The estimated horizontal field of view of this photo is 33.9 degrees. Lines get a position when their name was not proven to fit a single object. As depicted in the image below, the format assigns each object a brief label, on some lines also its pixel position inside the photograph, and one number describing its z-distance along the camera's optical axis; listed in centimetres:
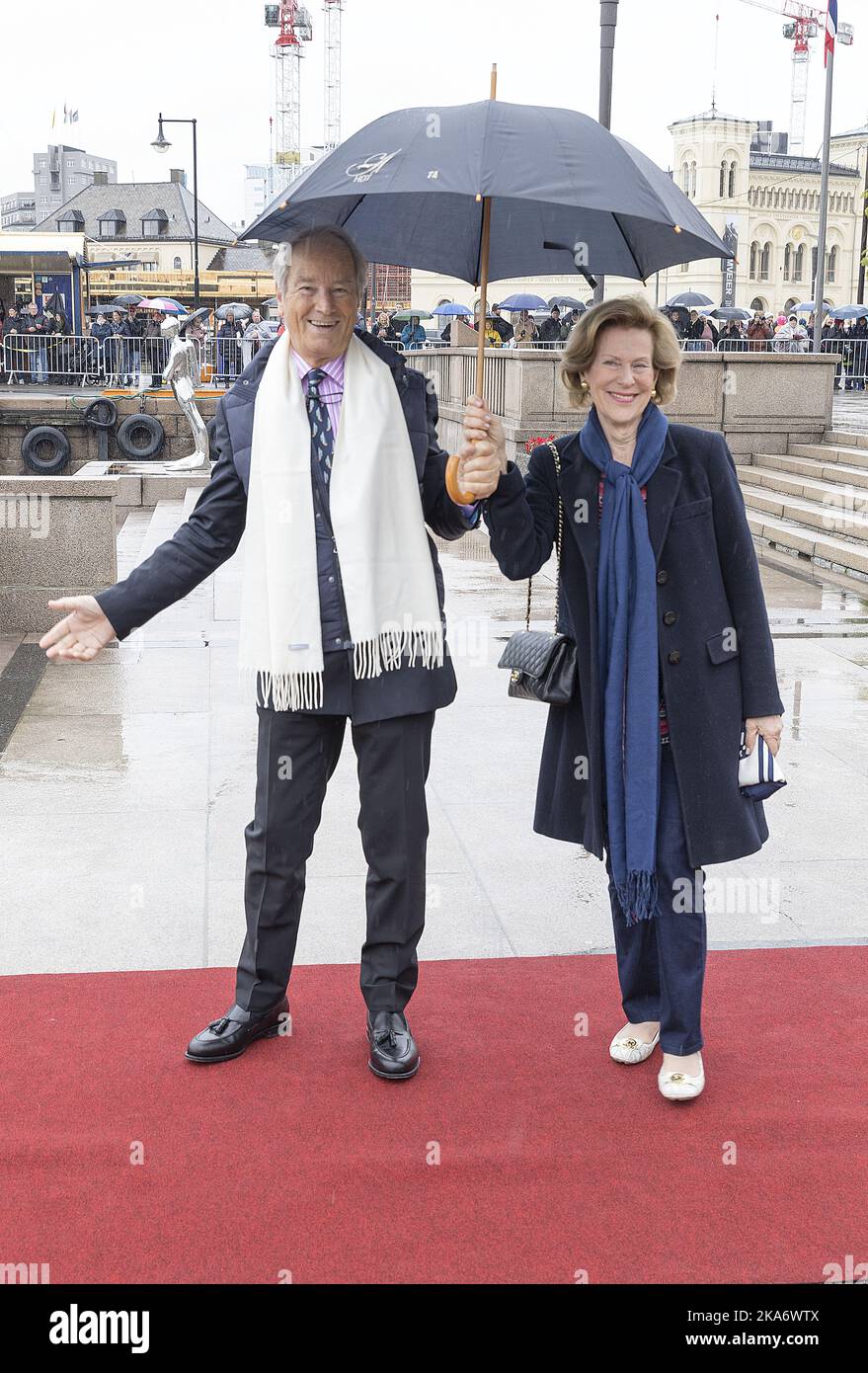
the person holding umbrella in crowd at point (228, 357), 2944
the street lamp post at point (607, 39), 1204
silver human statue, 2039
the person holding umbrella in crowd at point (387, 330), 3197
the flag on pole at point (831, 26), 2014
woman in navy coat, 346
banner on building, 9734
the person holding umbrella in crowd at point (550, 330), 2655
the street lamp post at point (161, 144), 4993
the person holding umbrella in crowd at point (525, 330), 2705
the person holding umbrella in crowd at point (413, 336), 3062
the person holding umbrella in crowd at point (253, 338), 2828
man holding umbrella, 348
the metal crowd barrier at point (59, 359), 2878
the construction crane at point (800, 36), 8850
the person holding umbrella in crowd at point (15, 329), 2992
